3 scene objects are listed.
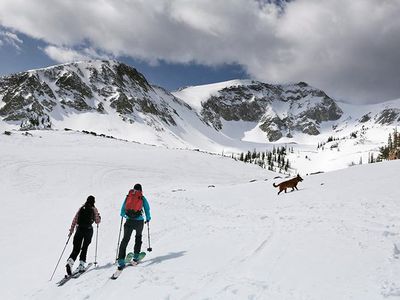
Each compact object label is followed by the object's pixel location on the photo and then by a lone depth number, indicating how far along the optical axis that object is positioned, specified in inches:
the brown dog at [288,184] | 1106.1
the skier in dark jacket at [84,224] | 547.8
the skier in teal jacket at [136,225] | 515.8
